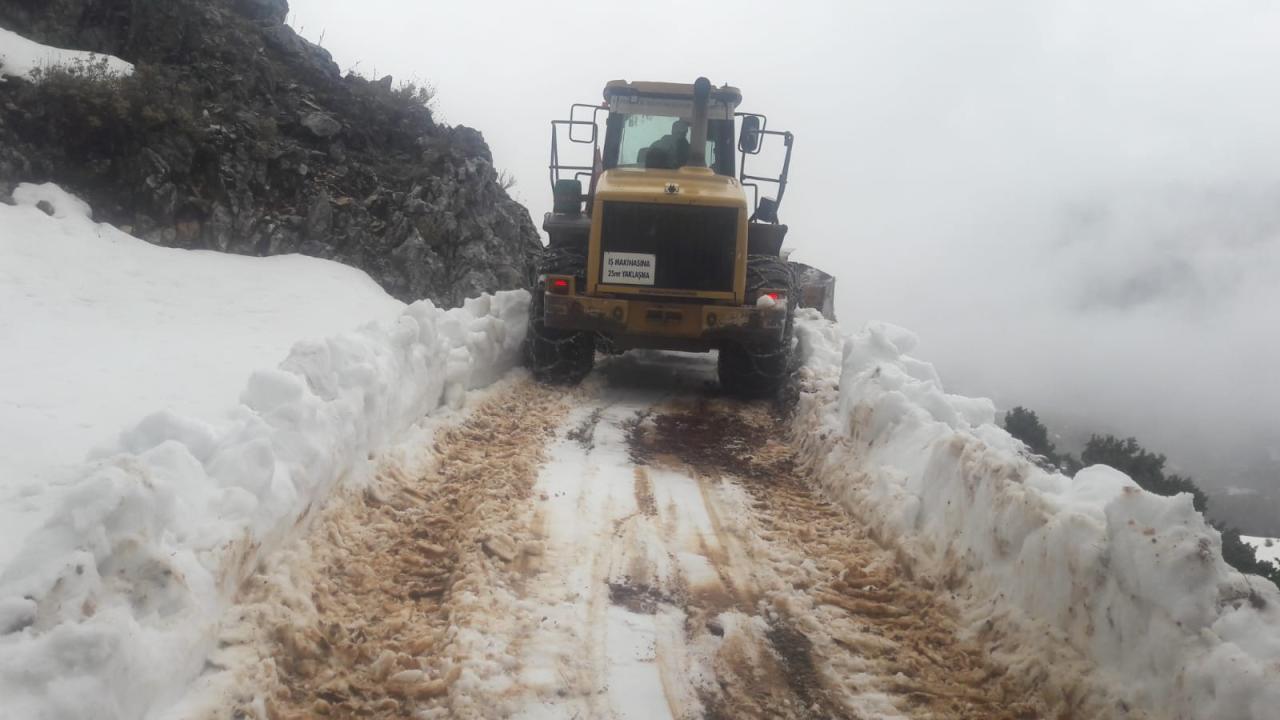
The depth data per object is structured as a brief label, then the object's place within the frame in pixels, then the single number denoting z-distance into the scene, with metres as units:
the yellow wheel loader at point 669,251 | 8.37
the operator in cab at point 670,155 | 9.32
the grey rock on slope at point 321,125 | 14.42
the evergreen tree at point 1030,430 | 12.51
